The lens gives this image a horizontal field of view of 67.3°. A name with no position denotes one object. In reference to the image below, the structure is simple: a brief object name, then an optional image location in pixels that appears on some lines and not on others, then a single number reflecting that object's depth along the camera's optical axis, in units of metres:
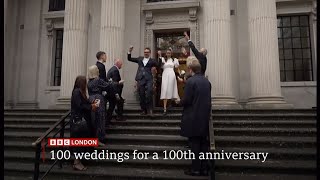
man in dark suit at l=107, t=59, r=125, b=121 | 6.05
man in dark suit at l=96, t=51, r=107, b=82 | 5.97
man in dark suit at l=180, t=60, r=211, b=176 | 4.35
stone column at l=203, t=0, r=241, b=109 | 8.08
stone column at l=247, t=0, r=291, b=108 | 7.96
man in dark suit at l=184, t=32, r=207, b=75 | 6.53
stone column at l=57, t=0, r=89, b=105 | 9.15
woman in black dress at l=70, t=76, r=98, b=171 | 4.80
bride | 7.22
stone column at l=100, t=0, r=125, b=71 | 8.85
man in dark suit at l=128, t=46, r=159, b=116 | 6.83
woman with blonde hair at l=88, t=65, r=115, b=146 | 5.23
